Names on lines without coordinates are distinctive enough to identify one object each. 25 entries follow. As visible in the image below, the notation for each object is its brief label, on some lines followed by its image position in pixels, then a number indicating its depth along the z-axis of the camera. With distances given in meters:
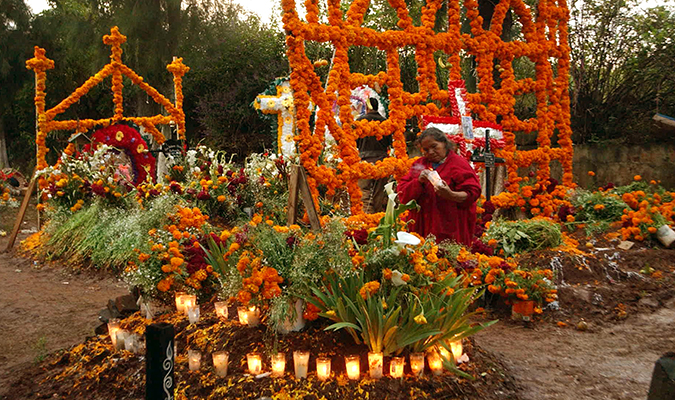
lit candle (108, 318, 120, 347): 3.43
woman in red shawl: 4.45
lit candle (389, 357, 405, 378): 2.74
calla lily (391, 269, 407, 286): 2.88
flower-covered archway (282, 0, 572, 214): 5.27
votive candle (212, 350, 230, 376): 2.85
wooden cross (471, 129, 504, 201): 6.26
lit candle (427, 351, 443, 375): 2.87
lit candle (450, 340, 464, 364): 3.01
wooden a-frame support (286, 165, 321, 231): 4.33
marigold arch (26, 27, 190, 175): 8.65
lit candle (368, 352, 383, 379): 2.73
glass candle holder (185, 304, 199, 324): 3.50
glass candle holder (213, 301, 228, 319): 3.49
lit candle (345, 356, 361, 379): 2.73
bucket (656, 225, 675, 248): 5.66
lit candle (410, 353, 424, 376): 2.79
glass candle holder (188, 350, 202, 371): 2.95
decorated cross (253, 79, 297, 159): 10.70
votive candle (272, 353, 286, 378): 2.79
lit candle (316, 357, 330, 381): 2.73
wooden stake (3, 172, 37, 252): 8.13
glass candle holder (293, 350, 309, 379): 2.77
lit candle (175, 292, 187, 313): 3.75
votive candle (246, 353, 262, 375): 2.86
